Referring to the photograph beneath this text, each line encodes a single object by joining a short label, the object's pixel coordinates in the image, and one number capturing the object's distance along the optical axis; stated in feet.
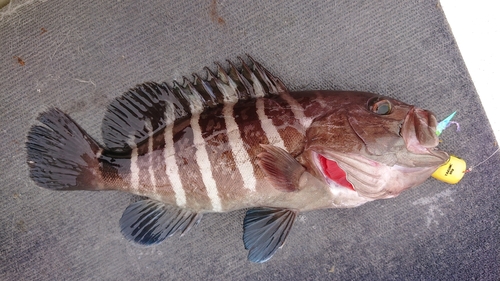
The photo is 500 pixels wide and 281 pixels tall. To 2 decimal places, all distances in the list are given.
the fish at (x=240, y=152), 1.11
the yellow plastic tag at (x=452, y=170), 1.32
